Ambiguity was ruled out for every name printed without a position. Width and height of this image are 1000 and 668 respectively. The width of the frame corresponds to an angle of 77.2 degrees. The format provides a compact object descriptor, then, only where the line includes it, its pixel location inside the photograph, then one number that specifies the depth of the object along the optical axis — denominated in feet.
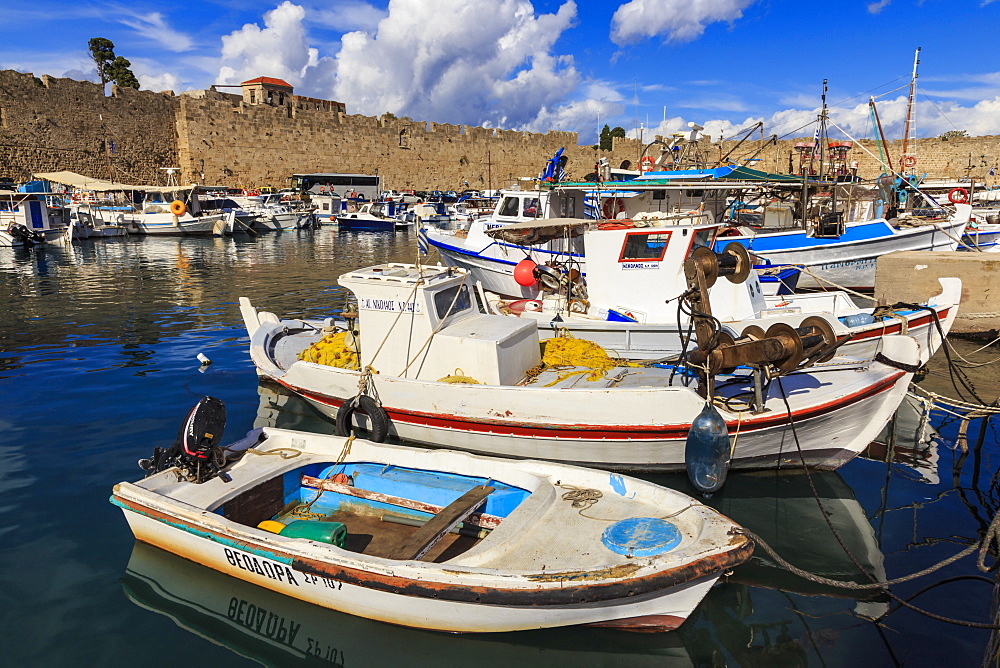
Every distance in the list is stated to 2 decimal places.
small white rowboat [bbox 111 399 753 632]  13.56
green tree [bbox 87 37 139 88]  171.01
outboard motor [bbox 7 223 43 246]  93.91
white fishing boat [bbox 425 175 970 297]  51.38
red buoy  41.70
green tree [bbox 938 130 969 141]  152.72
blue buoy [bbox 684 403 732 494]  19.58
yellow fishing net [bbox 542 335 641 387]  26.81
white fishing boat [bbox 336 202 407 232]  130.31
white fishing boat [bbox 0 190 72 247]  94.63
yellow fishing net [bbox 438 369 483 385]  24.20
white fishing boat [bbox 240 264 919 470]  21.30
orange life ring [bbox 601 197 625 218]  53.88
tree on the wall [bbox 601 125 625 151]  212.04
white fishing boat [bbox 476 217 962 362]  29.58
